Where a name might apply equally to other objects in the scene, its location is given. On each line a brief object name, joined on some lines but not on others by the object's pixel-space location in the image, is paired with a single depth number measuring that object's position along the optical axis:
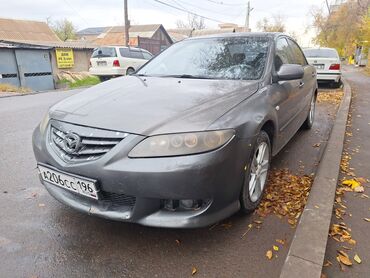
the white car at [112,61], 14.18
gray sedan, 1.91
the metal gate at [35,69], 17.86
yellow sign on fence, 22.03
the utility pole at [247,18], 37.75
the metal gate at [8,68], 16.73
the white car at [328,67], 10.26
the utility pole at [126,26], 21.61
